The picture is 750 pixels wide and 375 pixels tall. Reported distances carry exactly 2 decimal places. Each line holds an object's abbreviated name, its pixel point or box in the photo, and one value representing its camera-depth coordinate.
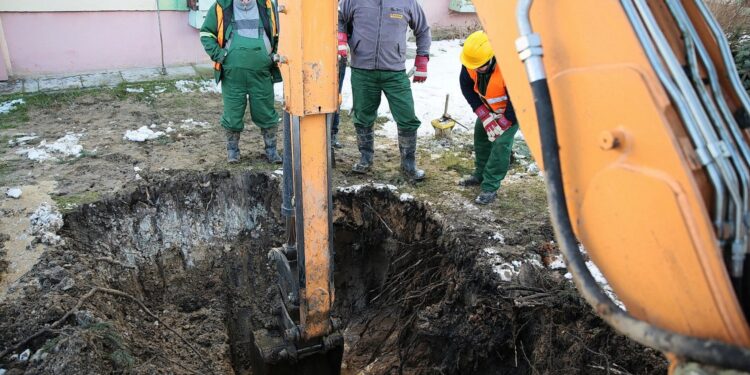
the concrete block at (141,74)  7.75
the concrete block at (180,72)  8.01
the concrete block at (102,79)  7.45
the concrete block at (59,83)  7.21
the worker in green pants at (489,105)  4.24
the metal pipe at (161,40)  8.00
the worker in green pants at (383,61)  4.80
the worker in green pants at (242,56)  4.79
